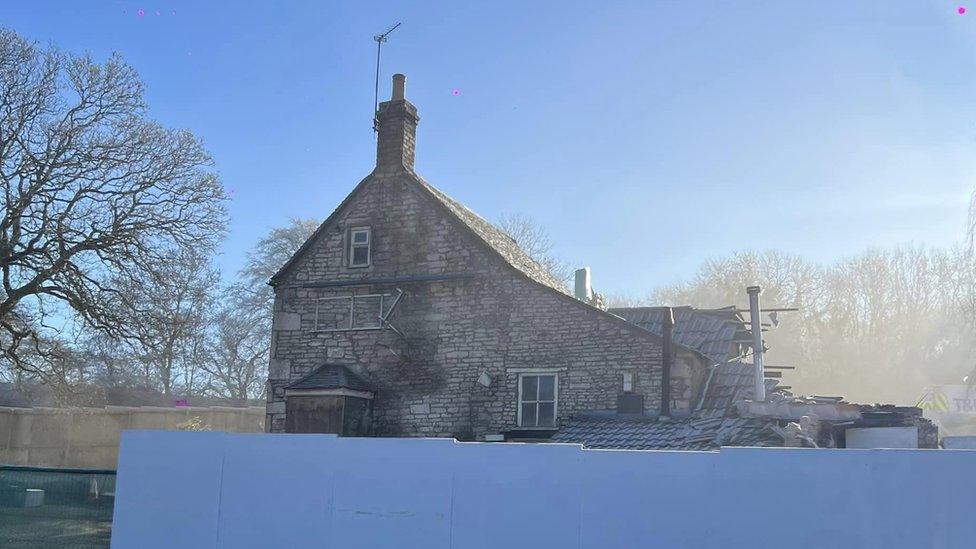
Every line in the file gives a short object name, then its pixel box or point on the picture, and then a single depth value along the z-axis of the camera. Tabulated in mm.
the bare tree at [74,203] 20656
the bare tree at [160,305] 22375
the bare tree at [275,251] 47469
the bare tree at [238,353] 46719
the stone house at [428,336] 17250
